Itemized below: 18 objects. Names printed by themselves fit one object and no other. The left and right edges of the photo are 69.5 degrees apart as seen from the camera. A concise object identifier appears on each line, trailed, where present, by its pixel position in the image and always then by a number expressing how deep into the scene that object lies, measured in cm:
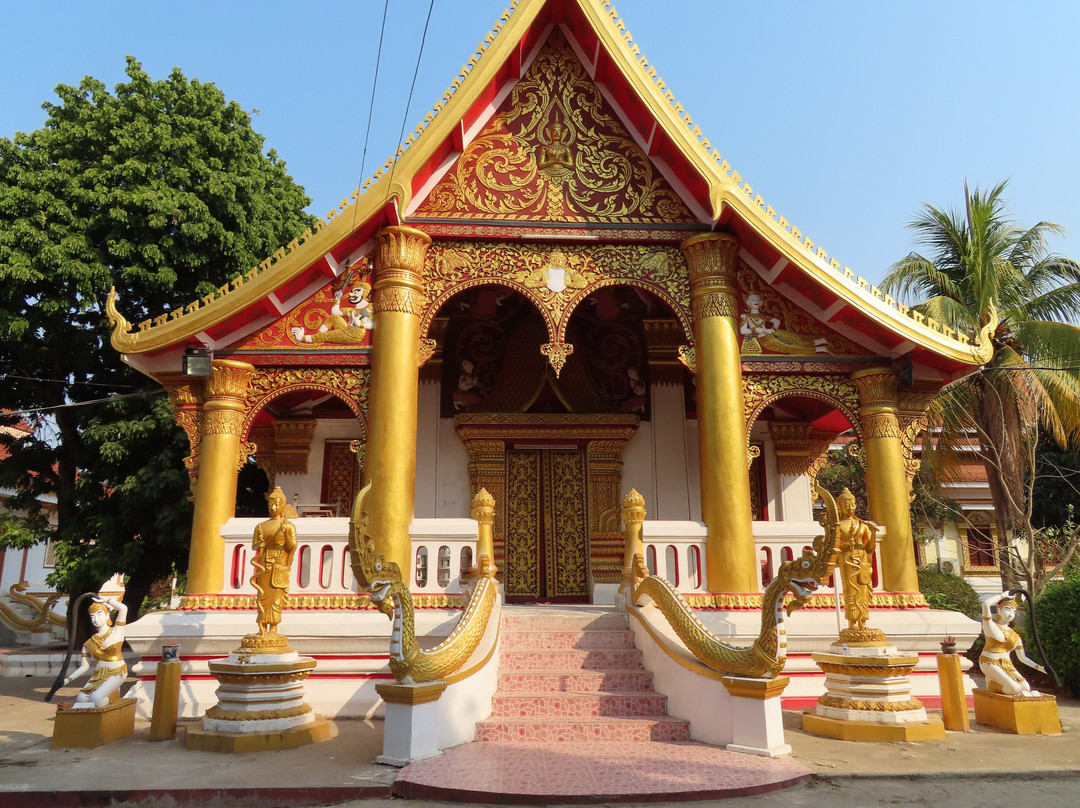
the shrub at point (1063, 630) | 860
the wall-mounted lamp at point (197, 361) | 766
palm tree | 1244
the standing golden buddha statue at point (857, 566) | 598
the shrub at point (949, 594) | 1334
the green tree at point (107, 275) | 1143
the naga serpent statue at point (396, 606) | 463
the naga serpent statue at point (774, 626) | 474
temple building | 736
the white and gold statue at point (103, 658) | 564
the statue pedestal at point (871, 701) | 564
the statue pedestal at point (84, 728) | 543
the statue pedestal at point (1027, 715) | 592
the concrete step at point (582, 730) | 536
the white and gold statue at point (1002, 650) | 611
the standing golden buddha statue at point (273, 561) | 583
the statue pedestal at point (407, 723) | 472
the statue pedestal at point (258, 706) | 536
